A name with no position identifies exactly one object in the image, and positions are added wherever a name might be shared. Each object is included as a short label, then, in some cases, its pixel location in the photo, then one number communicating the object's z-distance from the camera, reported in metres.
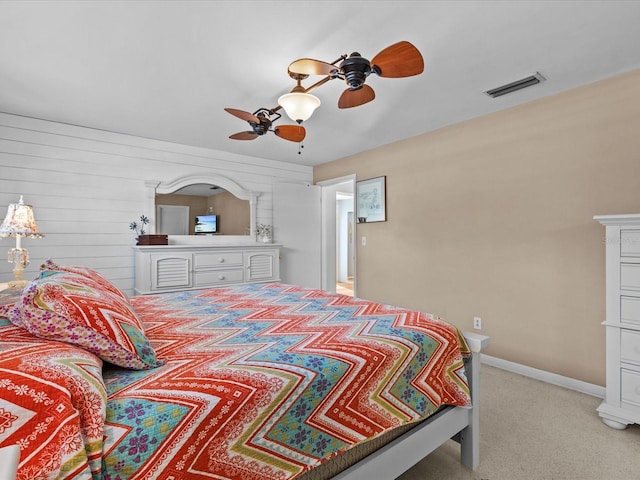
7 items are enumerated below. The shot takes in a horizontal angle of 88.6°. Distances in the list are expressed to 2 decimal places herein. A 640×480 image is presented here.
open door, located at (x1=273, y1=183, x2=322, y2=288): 5.12
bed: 0.79
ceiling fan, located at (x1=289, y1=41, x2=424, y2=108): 1.67
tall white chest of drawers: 2.05
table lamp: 2.58
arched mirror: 4.11
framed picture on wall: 4.32
